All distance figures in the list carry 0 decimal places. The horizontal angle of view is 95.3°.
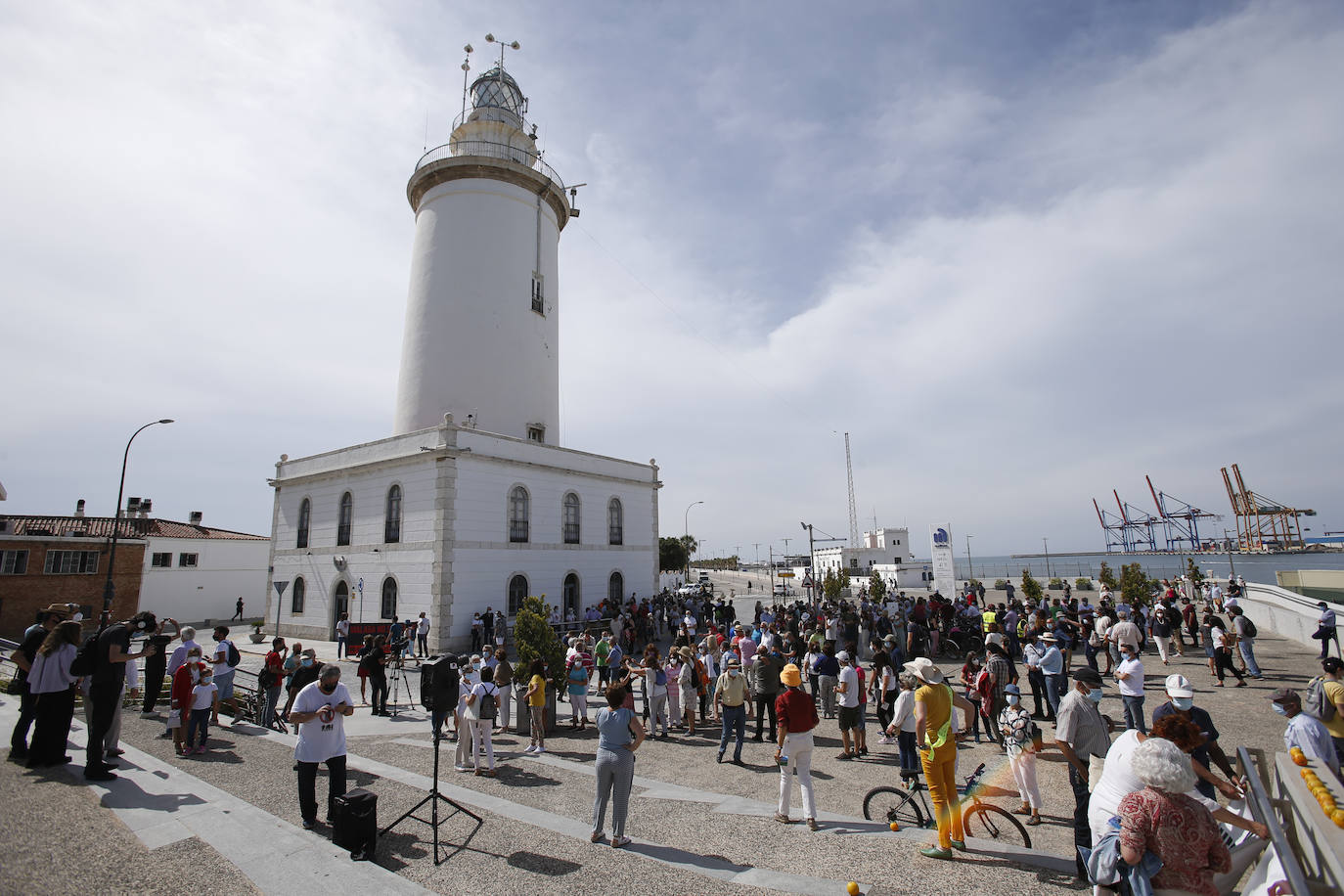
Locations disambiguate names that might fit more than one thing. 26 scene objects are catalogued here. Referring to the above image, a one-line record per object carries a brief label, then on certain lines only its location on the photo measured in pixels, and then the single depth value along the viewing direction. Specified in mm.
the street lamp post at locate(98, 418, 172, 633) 19886
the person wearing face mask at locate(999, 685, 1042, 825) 6301
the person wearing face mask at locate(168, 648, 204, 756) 8266
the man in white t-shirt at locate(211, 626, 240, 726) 10641
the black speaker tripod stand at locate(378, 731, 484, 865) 5426
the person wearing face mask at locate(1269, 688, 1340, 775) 5727
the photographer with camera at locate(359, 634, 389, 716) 12312
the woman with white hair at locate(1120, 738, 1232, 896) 3316
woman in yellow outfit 5605
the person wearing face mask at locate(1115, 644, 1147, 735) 8367
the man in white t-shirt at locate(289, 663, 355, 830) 5797
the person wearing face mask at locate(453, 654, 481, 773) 8562
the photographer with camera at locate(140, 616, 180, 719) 9555
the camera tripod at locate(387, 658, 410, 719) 13033
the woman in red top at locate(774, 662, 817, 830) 6441
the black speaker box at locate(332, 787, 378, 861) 5238
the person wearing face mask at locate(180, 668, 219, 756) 8172
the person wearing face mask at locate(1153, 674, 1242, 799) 5785
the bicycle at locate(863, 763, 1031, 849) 5898
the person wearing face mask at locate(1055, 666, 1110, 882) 5312
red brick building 27531
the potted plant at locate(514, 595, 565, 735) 11438
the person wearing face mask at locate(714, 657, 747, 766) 8992
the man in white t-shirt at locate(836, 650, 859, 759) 9023
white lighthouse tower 25703
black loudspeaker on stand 6413
